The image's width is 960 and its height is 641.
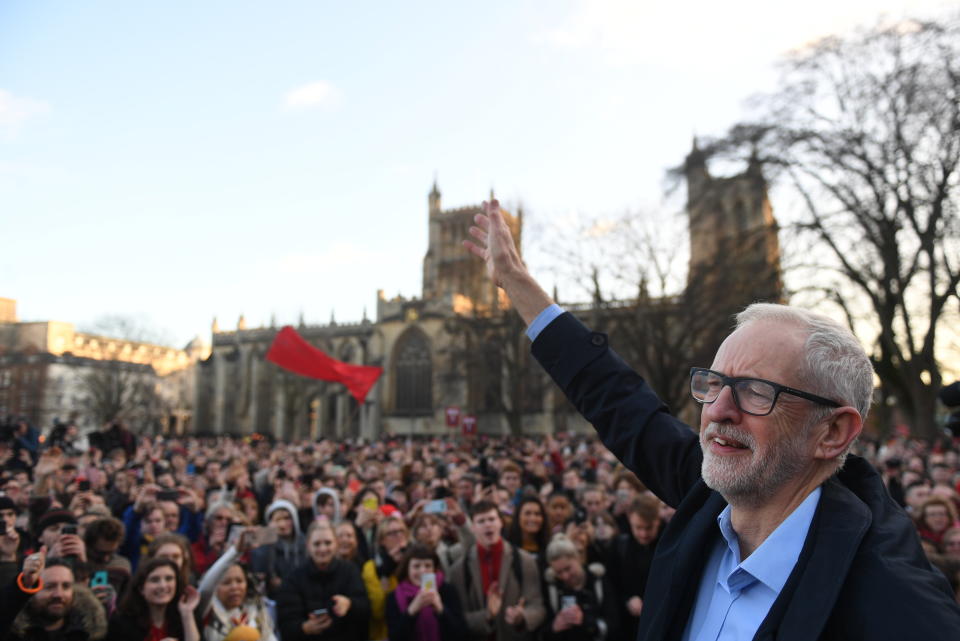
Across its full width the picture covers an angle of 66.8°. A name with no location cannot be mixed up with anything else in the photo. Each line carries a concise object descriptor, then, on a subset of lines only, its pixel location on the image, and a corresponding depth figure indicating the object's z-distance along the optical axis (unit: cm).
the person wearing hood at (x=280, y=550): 577
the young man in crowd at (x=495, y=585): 499
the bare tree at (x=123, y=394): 5031
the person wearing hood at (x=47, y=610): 369
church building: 2122
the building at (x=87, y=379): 5216
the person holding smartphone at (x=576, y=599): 482
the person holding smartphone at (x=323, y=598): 487
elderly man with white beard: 133
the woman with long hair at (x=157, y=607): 403
